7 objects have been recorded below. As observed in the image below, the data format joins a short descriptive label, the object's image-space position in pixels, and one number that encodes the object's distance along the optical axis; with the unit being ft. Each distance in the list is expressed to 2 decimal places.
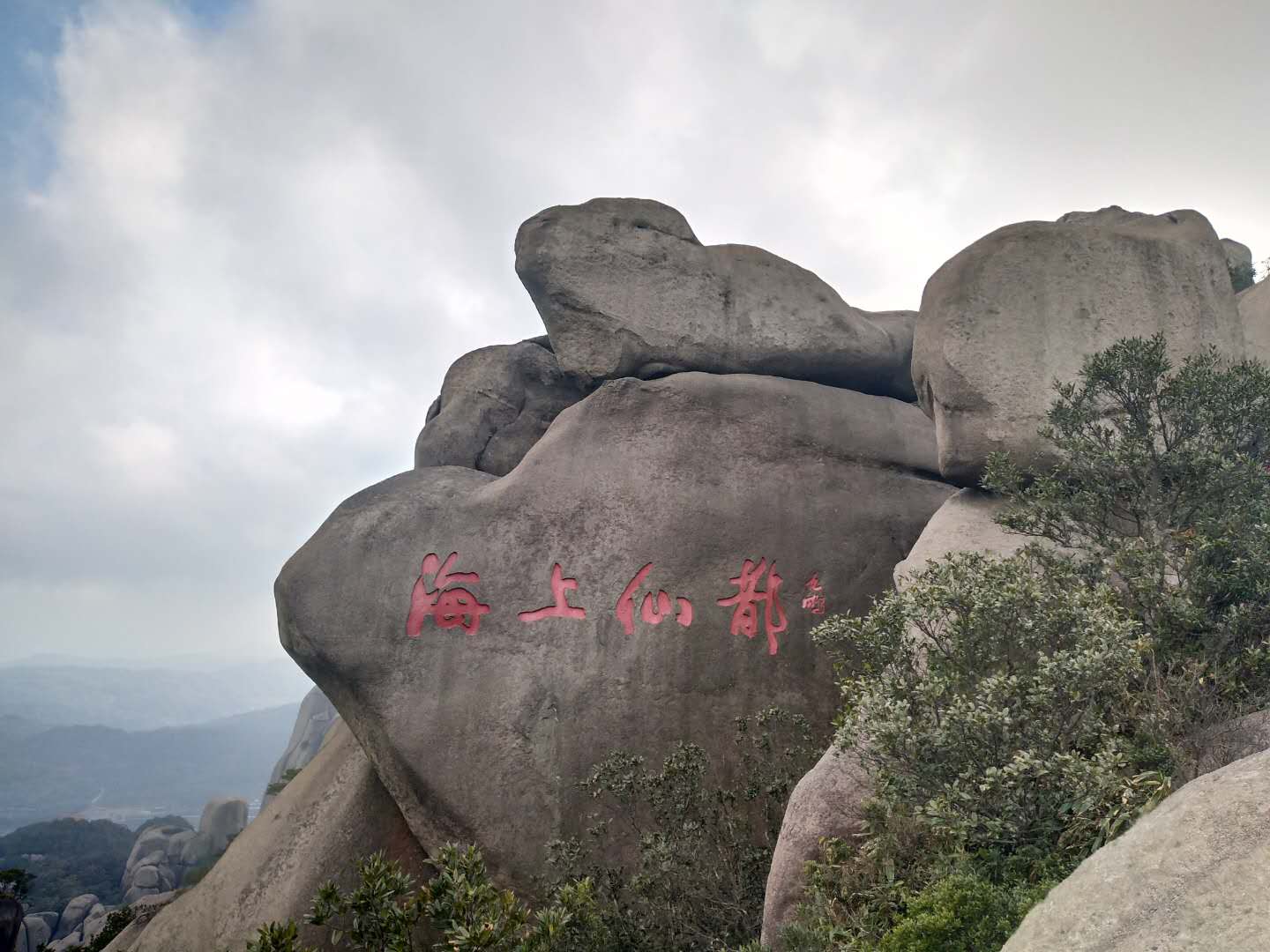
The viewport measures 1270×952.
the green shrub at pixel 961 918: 11.46
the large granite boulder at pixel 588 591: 25.02
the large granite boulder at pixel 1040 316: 24.95
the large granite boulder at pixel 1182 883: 7.96
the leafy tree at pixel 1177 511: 16.07
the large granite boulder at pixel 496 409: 36.27
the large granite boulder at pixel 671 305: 32.40
